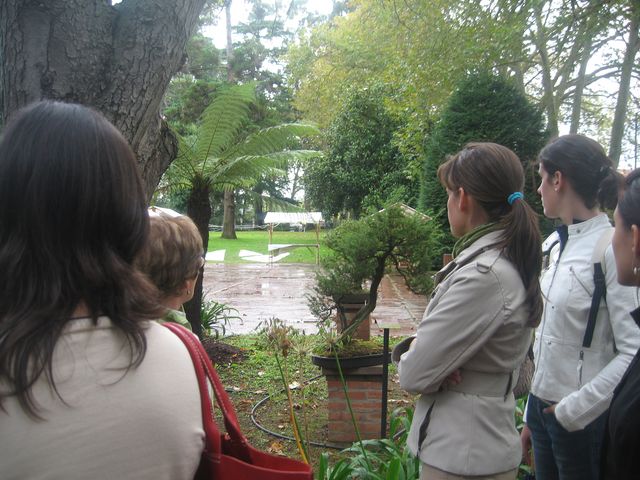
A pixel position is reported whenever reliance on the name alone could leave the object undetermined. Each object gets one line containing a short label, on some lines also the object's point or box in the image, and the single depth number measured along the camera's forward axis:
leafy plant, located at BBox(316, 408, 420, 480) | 2.93
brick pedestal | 4.23
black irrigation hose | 4.37
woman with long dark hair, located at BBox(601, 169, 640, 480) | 1.21
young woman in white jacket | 2.07
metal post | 3.73
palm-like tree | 7.16
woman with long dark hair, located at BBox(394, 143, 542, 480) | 1.83
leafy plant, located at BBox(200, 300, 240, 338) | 8.01
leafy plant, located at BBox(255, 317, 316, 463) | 2.51
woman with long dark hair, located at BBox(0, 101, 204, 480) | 0.96
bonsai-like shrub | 3.97
